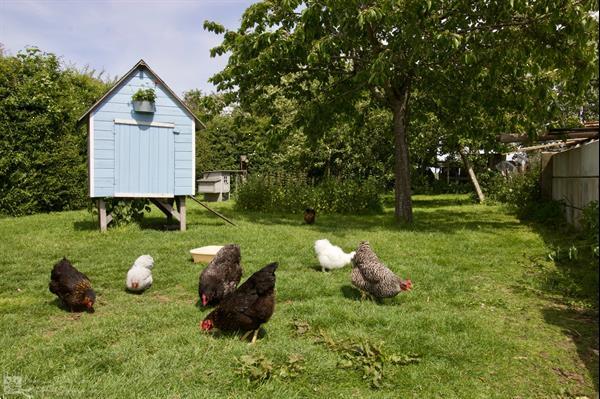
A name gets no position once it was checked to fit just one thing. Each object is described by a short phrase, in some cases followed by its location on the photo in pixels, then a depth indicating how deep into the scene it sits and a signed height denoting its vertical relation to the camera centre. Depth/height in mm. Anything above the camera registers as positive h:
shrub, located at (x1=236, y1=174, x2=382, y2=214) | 15422 +126
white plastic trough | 6932 -883
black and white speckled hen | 4945 -913
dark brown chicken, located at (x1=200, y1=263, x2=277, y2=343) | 3889 -988
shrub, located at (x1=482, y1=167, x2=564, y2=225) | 11475 +213
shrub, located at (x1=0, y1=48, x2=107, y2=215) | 12508 +1840
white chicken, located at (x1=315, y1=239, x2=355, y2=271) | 6484 -859
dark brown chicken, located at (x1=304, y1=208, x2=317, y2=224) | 11852 -436
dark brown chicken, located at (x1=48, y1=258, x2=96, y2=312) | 4770 -1009
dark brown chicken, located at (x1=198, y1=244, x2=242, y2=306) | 4867 -908
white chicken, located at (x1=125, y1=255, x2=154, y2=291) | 5477 -1016
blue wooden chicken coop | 9773 +1285
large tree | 9078 +3474
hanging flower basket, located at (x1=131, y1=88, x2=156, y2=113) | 9867 +2291
